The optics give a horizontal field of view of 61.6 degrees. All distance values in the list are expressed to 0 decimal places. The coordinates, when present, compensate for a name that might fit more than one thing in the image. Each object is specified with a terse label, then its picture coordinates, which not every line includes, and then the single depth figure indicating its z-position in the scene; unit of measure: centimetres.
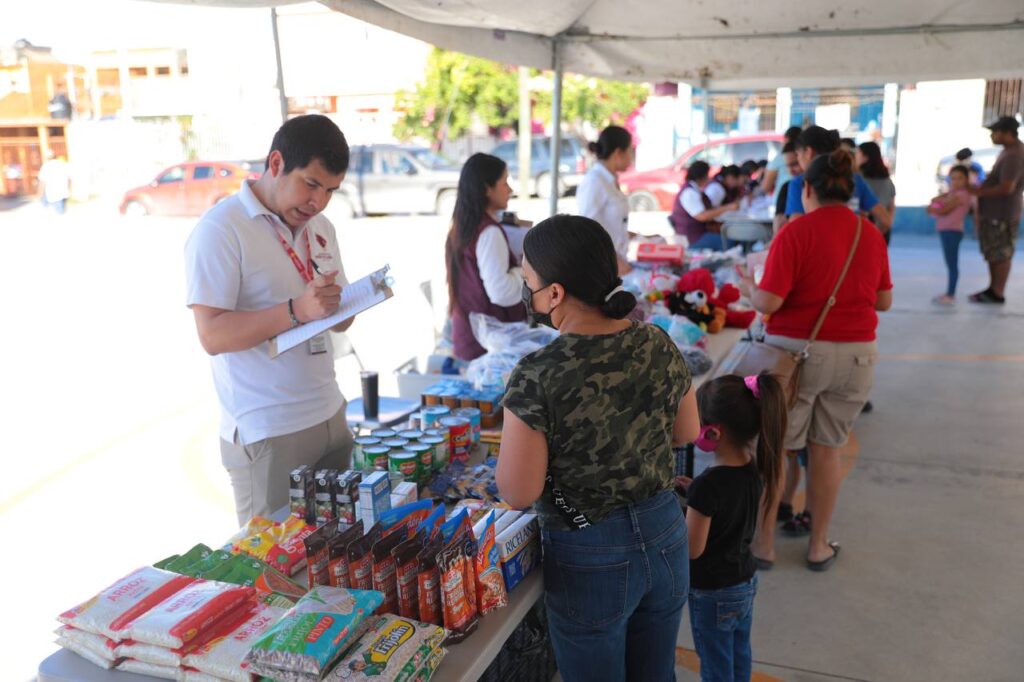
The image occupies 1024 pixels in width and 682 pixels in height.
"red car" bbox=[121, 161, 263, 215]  1936
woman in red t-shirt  348
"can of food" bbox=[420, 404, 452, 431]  295
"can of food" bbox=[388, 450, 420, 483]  253
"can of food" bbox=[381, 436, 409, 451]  262
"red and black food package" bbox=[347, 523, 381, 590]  188
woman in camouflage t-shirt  181
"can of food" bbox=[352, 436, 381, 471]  257
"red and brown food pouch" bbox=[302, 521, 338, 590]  191
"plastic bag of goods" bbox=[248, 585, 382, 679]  158
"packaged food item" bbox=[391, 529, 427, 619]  185
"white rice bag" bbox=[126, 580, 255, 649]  167
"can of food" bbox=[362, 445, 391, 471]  254
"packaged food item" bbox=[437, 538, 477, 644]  183
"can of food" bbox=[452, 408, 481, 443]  297
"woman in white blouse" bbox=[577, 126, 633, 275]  505
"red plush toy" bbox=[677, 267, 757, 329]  473
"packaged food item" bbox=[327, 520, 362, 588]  189
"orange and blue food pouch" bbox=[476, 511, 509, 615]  193
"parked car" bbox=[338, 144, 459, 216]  1828
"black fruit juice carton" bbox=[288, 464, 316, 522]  226
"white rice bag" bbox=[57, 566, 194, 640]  173
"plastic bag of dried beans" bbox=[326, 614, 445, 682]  162
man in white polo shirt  223
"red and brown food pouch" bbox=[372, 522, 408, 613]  186
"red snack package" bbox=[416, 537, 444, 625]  184
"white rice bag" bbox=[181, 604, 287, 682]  163
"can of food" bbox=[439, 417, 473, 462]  282
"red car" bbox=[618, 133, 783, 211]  1538
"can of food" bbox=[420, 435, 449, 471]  266
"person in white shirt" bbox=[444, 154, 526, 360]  384
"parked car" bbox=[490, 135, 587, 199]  2055
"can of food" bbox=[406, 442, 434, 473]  258
